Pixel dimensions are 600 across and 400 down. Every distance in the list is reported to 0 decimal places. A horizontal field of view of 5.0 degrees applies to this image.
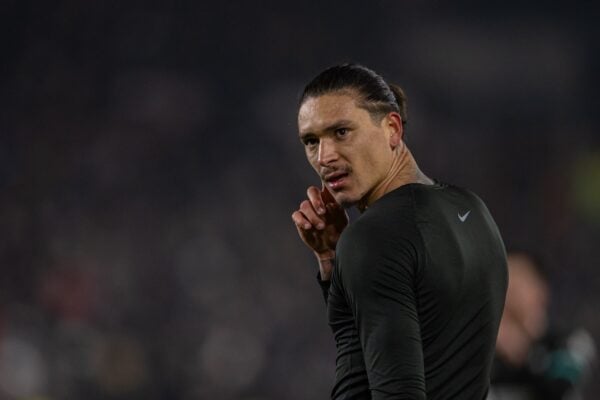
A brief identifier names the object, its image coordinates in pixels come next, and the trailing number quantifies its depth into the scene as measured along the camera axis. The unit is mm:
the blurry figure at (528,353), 16421
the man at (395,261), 10899
